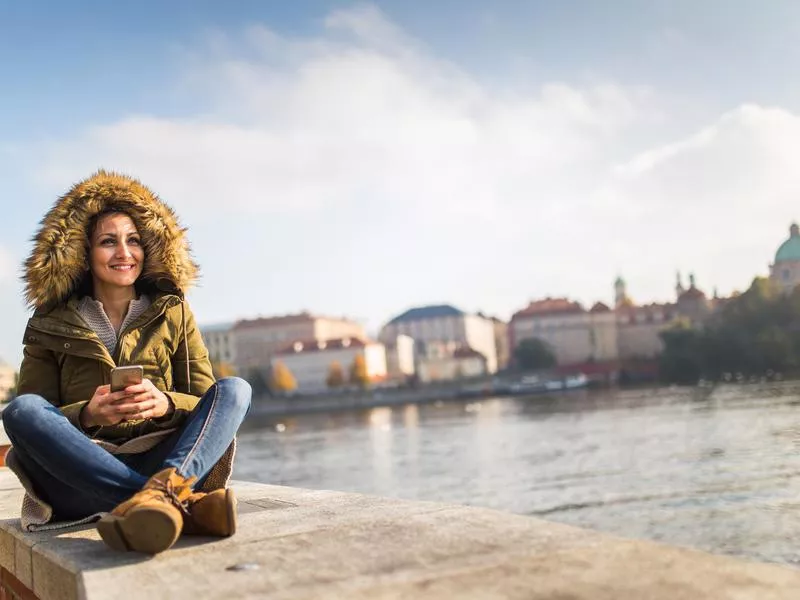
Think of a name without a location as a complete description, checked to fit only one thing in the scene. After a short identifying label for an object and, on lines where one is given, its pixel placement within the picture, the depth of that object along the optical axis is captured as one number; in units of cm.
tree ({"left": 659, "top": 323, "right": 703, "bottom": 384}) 6162
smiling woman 246
